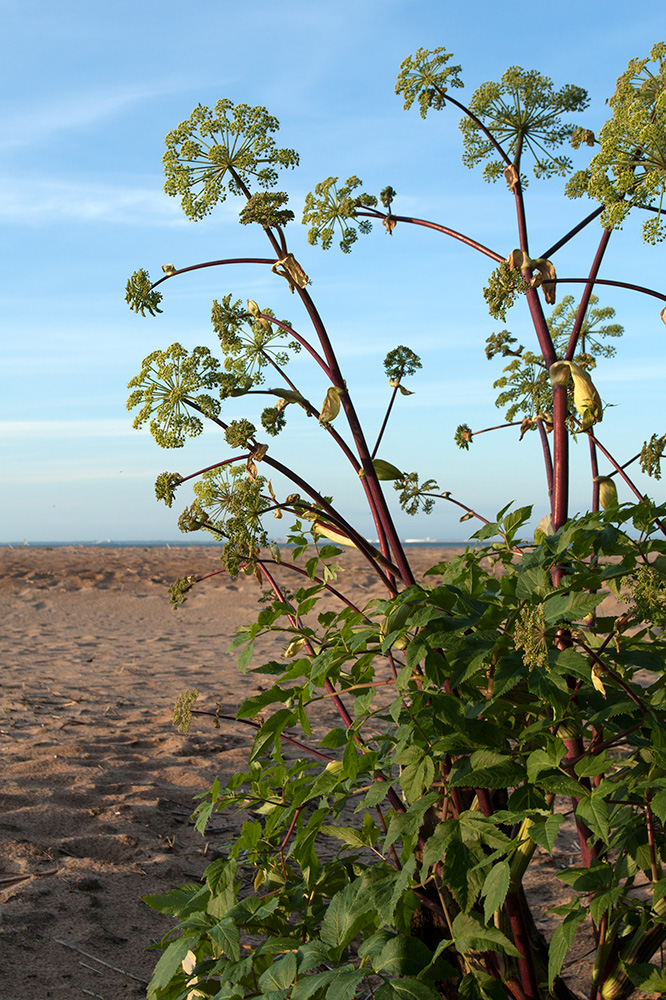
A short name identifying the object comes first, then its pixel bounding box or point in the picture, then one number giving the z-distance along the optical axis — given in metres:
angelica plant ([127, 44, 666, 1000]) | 1.32
